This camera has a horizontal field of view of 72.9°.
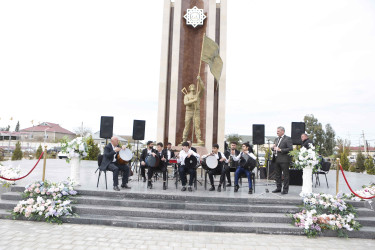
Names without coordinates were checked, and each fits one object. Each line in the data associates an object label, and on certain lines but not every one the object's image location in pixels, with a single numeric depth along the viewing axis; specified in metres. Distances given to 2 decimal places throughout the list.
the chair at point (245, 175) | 7.26
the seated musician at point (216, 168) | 7.45
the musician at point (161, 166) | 7.52
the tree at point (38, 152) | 23.58
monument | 14.16
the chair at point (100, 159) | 7.45
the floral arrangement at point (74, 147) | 7.38
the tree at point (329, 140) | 37.50
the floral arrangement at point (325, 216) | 5.16
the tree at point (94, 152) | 22.32
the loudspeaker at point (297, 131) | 10.82
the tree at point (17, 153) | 20.05
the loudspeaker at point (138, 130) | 11.54
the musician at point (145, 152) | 8.66
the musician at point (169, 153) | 8.99
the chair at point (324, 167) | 8.40
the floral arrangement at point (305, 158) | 6.54
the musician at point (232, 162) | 8.14
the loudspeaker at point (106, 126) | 11.31
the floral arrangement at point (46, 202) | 5.49
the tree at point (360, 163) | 21.98
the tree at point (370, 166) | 17.89
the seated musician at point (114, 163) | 6.93
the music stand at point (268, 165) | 9.30
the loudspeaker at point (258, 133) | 11.58
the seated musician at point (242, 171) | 7.23
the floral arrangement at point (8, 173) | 6.59
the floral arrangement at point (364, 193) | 6.01
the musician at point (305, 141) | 8.56
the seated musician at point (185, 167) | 7.26
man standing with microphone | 7.00
